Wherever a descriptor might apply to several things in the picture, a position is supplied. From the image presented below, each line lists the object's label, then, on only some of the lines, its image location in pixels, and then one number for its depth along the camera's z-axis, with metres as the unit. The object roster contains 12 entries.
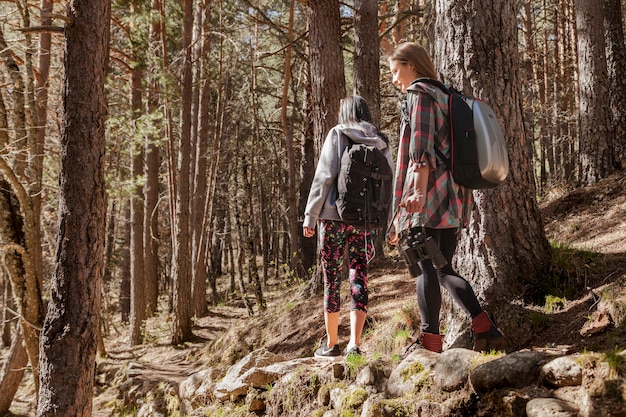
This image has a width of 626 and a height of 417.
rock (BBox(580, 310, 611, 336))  3.65
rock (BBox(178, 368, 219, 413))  5.75
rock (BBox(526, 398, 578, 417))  2.49
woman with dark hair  4.25
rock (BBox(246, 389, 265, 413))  4.79
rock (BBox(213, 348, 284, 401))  4.96
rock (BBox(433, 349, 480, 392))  3.13
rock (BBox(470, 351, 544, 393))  2.88
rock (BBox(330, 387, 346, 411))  3.90
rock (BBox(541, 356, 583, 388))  2.66
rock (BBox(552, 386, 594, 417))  2.44
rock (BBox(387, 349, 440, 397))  3.41
